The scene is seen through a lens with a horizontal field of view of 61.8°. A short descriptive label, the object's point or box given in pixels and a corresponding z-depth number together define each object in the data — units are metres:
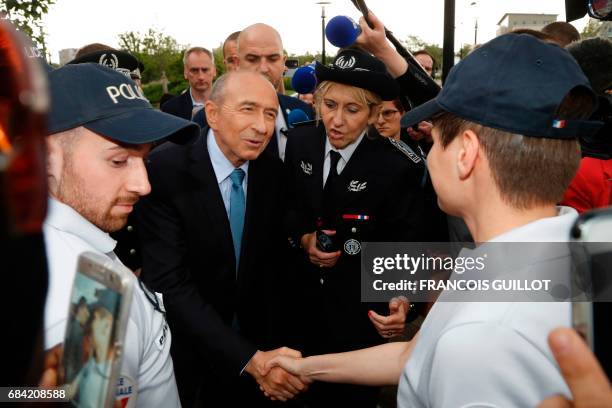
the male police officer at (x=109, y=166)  1.78
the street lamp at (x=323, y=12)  19.41
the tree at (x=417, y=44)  41.07
